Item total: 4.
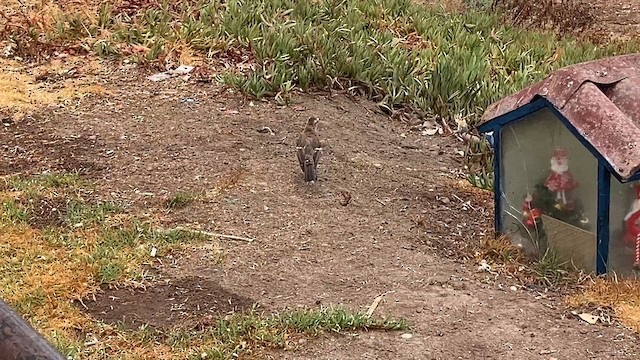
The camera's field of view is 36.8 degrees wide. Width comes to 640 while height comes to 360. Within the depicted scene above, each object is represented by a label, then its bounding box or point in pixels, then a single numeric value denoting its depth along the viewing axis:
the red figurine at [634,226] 5.02
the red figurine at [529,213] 5.48
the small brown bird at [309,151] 6.28
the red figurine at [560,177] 5.22
